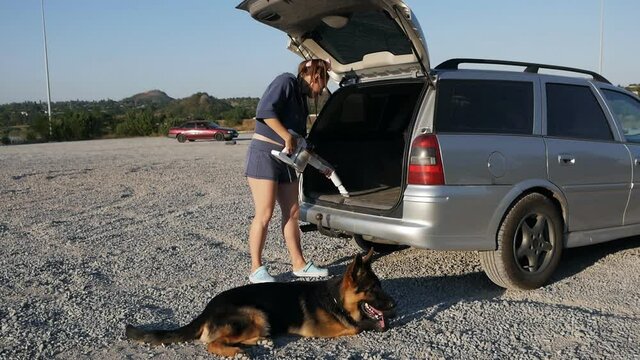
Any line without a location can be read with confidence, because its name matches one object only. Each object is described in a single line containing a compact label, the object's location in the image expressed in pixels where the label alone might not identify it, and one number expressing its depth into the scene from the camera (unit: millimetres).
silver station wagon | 4590
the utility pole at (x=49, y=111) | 42125
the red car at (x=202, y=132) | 35562
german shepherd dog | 3725
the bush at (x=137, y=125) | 47125
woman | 4801
